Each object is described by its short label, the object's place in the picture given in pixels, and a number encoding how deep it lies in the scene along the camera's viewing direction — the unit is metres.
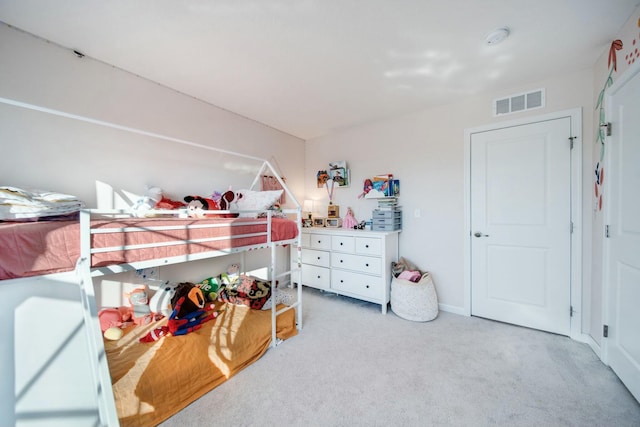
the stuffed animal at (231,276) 2.68
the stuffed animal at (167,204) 2.03
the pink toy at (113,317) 1.84
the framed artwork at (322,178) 3.67
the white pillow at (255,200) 2.29
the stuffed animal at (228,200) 2.42
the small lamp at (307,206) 3.87
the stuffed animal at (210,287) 2.49
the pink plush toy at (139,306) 1.99
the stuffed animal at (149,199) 1.79
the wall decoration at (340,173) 3.47
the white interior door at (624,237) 1.47
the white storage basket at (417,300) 2.51
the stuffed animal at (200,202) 2.27
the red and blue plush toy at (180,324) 1.79
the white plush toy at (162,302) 2.06
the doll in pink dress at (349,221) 3.33
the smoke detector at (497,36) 1.61
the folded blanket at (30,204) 1.23
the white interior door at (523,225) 2.19
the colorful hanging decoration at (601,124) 1.73
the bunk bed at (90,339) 0.99
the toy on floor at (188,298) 2.14
